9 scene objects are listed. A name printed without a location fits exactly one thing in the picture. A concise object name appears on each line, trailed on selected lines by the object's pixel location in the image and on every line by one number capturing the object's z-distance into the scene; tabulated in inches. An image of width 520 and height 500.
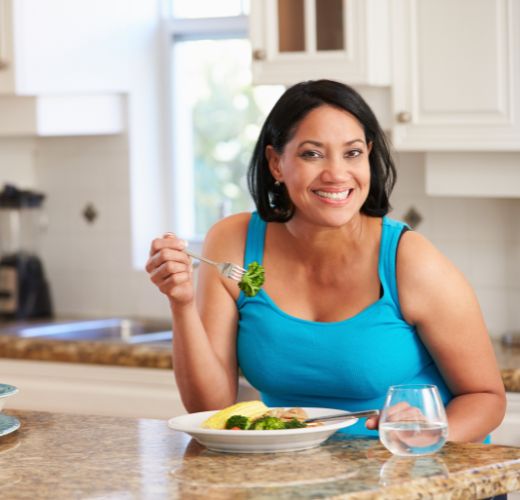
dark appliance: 159.4
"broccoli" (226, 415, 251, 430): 87.6
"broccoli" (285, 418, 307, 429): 87.7
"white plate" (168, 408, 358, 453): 85.7
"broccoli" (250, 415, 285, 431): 87.1
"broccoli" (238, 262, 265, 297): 96.2
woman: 100.0
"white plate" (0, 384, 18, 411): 93.7
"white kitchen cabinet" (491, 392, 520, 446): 123.2
